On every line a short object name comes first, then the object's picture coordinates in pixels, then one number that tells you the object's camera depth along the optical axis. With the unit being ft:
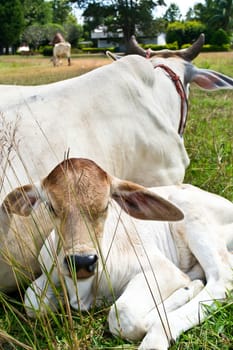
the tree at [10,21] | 181.57
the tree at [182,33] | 172.14
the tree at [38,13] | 234.79
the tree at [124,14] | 163.22
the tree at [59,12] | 286.95
